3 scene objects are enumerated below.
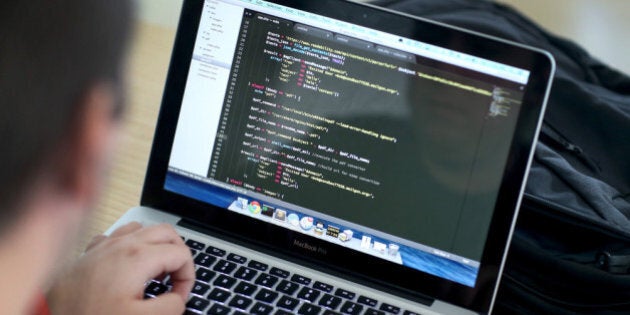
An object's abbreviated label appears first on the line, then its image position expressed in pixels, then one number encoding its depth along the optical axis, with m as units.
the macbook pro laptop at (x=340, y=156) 1.15
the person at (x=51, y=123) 0.73
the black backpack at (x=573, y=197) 1.19
